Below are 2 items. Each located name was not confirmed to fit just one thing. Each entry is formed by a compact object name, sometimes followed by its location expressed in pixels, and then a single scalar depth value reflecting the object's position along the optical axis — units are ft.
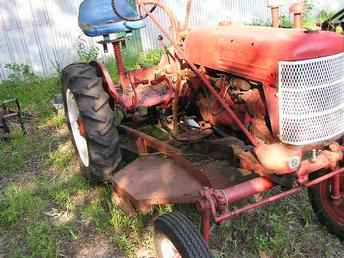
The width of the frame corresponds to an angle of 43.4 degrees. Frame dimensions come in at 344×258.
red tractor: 6.93
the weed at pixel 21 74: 21.01
